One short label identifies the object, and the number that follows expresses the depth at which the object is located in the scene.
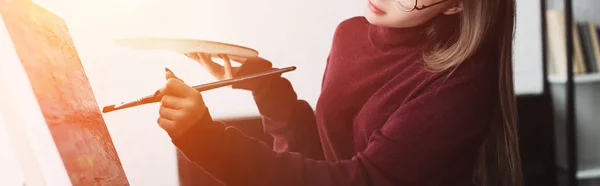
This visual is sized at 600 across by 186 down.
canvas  0.95
